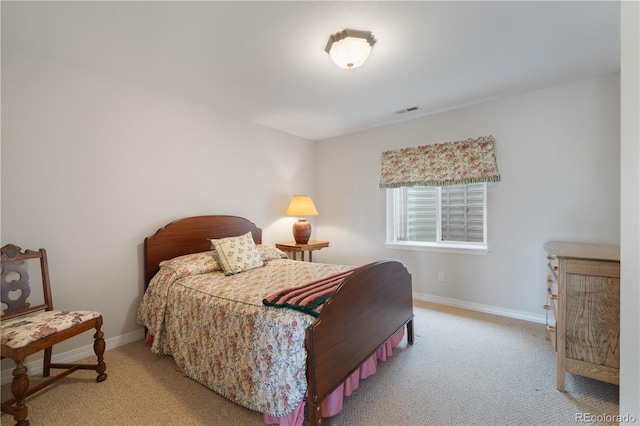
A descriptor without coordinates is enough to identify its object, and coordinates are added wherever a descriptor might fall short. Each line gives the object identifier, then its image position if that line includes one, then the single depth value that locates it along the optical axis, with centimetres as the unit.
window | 321
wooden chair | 149
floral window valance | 298
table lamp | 375
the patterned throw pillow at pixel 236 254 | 250
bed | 140
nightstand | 358
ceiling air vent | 319
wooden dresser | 162
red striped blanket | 150
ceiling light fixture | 182
